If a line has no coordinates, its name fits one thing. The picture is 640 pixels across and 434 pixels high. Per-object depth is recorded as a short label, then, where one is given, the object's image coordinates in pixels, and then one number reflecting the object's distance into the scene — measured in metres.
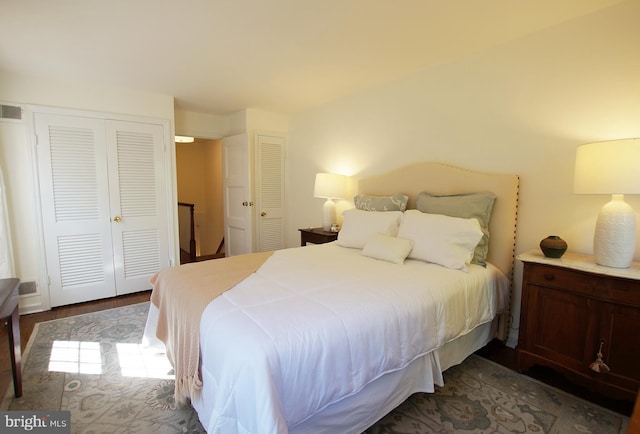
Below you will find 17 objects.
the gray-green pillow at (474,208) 2.35
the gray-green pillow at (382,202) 2.94
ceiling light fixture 4.37
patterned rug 1.65
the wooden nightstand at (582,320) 1.65
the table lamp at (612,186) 1.64
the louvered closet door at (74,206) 3.14
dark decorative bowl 1.94
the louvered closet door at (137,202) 3.50
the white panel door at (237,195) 4.41
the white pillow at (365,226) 2.72
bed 1.20
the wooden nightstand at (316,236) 3.56
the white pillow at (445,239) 2.19
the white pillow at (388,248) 2.33
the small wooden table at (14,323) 1.62
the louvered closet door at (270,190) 4.48
